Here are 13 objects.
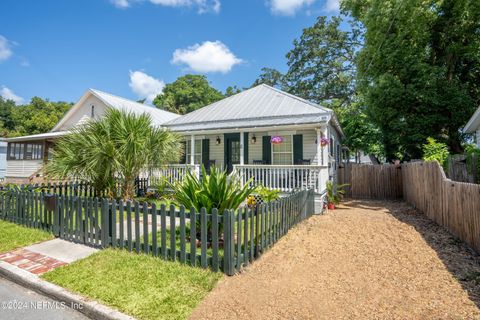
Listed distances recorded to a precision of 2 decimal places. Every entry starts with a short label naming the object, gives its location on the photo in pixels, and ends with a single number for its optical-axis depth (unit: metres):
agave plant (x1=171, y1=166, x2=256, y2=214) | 4.82
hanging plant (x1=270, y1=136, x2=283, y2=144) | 10.91
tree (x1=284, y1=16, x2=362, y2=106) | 27.68
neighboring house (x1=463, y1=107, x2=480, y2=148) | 10.04
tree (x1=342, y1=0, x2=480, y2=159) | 13.02
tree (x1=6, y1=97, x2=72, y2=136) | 36.22
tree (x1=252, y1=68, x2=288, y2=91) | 32.82
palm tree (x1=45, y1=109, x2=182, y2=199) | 7.25
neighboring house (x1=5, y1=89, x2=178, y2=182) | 18.25
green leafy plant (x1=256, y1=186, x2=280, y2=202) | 7.63
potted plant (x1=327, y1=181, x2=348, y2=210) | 10.12
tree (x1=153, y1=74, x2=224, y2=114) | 45.28
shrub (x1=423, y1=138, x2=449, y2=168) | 9.70
